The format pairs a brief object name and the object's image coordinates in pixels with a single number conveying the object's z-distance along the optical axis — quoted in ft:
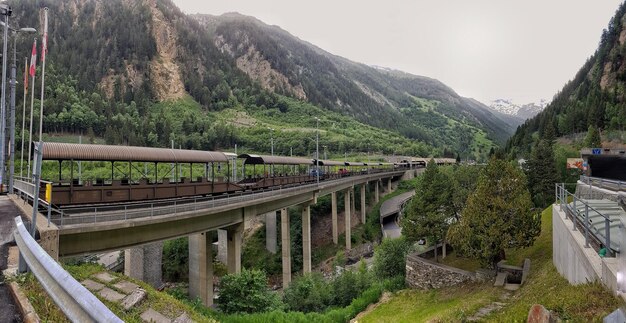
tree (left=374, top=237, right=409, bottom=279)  117.39
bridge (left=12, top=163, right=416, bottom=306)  54.67
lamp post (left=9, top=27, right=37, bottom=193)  81.32
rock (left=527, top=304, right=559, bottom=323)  24.12
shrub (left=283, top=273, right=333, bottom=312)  102.73
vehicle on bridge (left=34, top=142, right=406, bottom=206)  67.15
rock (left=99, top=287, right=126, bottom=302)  29.12
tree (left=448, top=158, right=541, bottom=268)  81.15
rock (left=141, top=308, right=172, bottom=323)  27.45
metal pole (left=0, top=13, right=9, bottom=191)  83.67
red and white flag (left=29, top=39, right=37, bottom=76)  83.30
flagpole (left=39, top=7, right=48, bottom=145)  79.46
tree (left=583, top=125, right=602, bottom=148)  231.09
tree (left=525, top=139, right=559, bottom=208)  148.05
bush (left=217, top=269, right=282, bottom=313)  77.00
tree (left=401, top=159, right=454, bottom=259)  109.03
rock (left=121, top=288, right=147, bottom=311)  28.35
